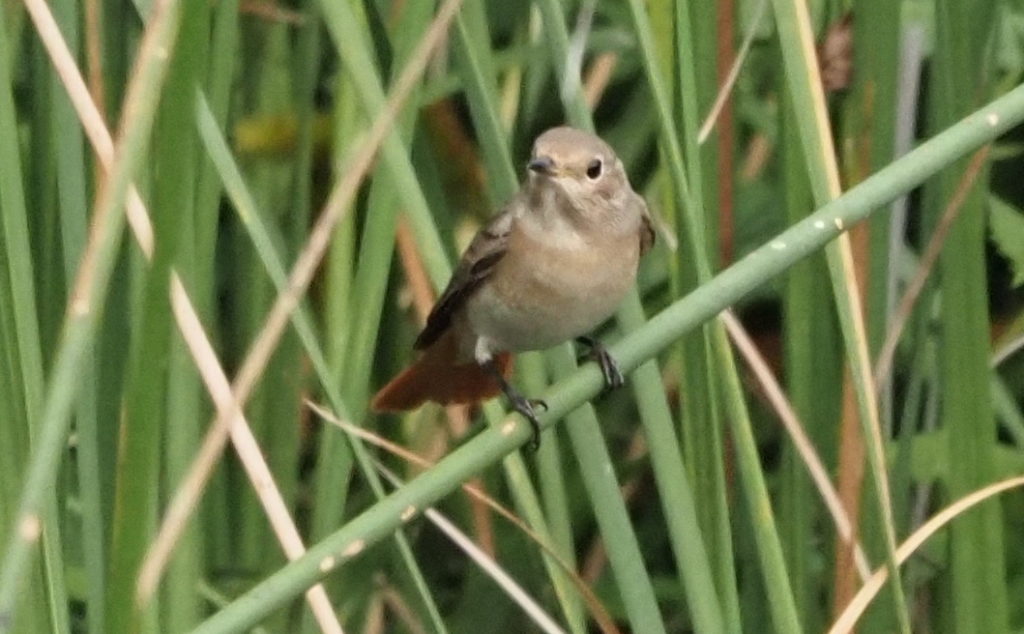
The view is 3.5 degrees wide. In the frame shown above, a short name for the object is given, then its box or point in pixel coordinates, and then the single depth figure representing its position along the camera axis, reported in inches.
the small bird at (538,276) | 194.2
